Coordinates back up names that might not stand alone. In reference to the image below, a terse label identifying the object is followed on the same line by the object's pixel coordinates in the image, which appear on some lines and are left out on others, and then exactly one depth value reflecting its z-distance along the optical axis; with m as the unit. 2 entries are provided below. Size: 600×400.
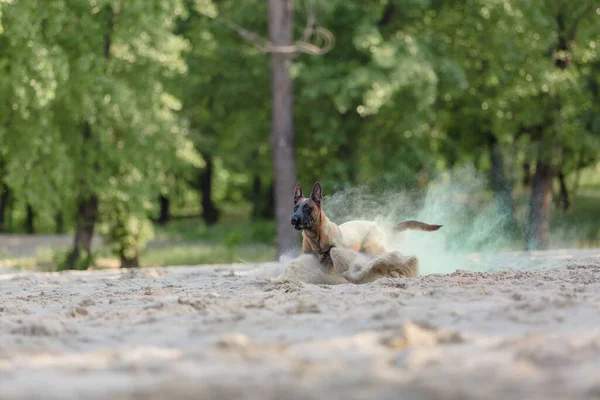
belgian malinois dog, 16.69
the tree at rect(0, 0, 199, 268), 30.20
